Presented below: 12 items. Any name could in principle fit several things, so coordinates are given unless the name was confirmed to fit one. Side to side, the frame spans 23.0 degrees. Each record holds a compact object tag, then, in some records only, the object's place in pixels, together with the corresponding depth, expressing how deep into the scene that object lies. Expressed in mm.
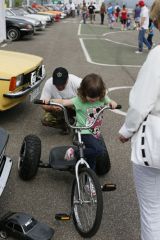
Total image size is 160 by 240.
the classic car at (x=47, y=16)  25778
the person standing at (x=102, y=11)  32412
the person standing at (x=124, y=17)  26122
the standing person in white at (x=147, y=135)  2186
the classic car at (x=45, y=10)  33600
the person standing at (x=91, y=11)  34438
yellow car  5621
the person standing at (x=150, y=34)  15550
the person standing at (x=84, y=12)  34219
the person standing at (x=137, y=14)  23816
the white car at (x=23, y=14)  20075
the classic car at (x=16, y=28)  18062
